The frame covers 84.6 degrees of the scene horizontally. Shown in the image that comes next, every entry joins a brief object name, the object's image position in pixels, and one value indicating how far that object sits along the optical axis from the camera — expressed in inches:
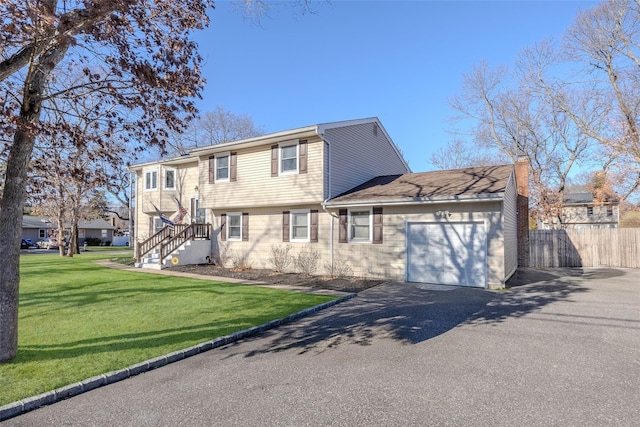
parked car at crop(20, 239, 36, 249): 1572.3
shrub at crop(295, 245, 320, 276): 562.6
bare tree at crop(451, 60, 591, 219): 1101.7
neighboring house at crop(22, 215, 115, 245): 1791.3
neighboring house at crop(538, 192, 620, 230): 1694.1
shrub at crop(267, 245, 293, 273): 587.5
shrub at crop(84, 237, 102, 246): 1901.3
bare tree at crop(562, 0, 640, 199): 743.1
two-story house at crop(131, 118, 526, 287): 450.6
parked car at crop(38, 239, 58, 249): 1499.4
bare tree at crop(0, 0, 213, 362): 170.6
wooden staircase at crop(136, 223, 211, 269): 647.2
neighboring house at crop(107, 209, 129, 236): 2373.6
